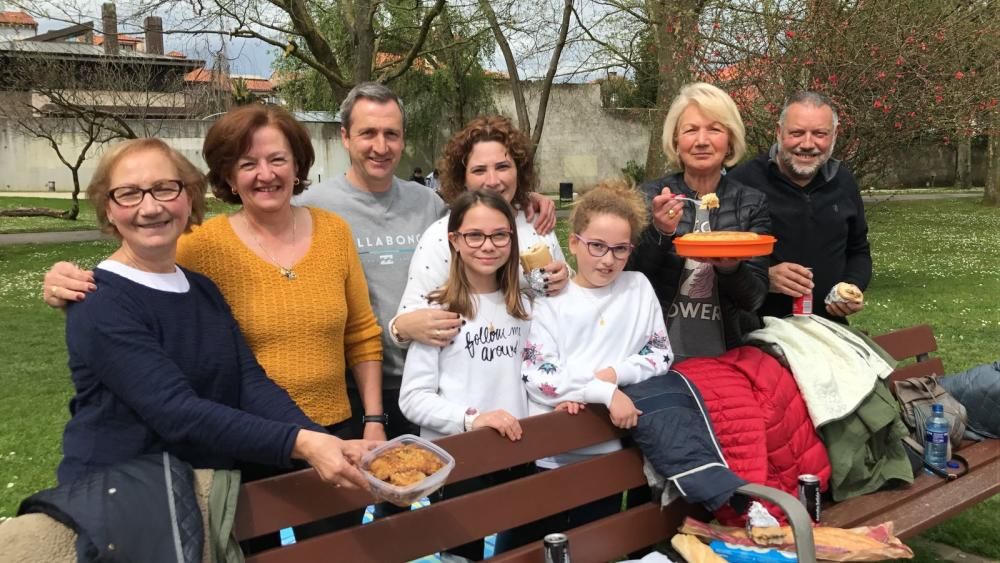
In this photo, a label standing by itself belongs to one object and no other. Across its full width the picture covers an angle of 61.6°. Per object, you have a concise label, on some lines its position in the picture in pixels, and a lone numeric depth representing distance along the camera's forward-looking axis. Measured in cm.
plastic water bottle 377
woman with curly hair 306
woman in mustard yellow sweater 263
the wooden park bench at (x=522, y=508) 229
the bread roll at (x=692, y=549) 283
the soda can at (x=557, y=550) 259
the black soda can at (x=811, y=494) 323
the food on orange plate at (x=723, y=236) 315
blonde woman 349
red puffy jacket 315
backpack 398
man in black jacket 407
